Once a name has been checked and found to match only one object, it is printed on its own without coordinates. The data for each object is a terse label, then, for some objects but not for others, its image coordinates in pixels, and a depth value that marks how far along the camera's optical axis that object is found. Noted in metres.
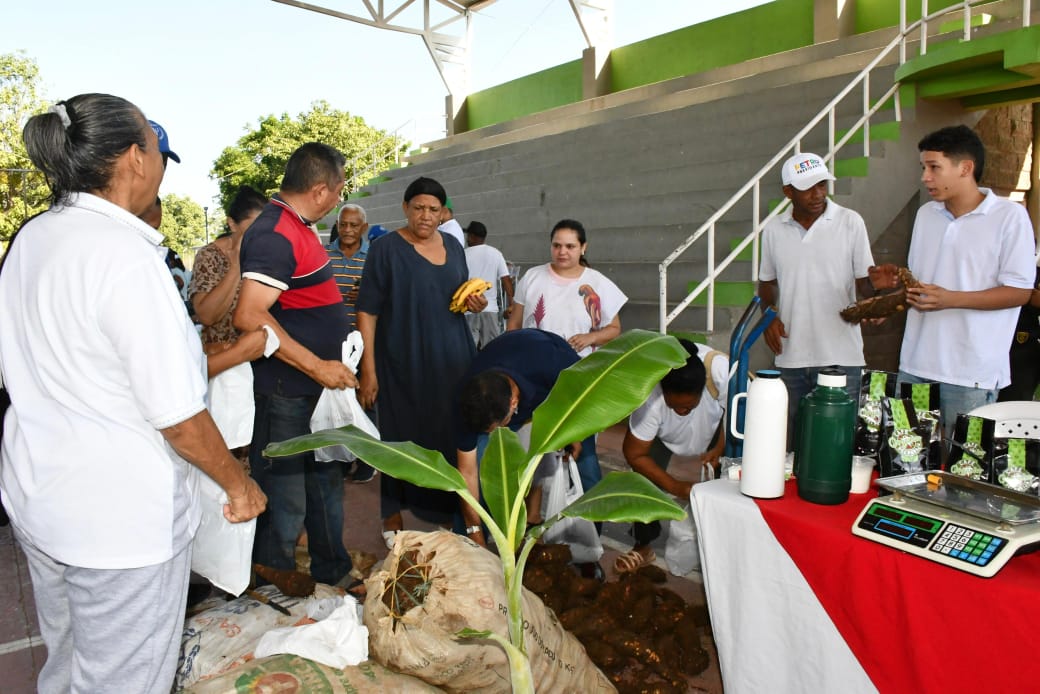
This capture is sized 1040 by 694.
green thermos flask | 1.79
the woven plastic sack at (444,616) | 1.84
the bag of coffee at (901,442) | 1.95
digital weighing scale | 1.48
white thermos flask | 1.83
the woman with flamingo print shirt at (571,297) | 4.08
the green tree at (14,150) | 20.25
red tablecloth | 1.43
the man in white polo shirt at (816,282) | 3.57
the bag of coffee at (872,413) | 2.02
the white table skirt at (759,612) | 1.77
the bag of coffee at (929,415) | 1.98
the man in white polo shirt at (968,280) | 2.86
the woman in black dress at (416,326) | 3.31
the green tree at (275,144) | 31.33
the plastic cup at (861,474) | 1.93
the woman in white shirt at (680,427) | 3.09
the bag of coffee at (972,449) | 1.80
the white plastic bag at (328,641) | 1.91
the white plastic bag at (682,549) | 3.20
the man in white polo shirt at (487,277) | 6.03
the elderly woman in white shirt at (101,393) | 1.46
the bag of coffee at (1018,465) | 1.71
